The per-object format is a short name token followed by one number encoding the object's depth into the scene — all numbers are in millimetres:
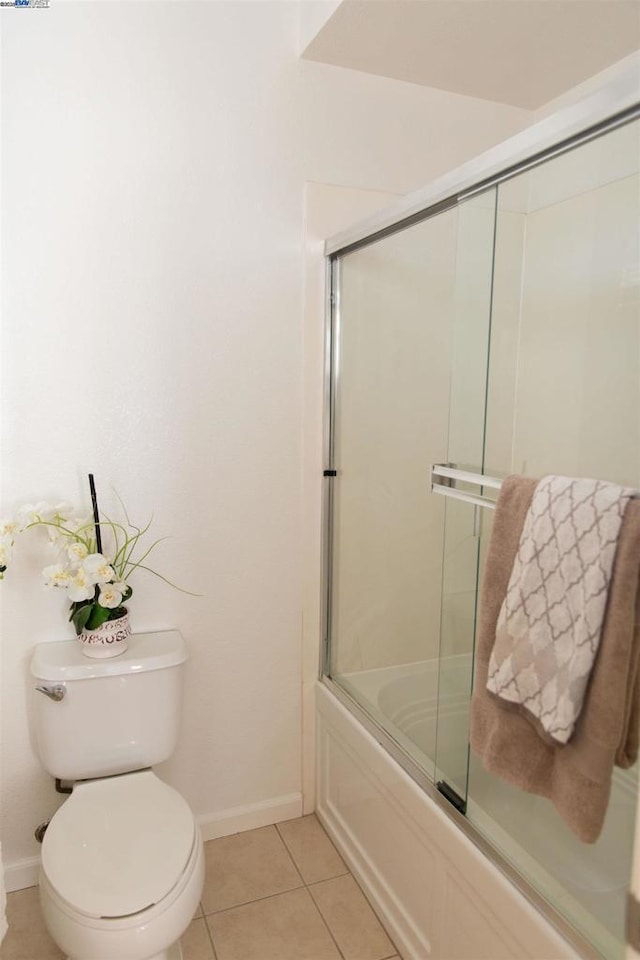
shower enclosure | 1327
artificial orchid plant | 1684
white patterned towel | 1005
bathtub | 1193
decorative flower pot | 1754
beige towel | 977
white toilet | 1350
